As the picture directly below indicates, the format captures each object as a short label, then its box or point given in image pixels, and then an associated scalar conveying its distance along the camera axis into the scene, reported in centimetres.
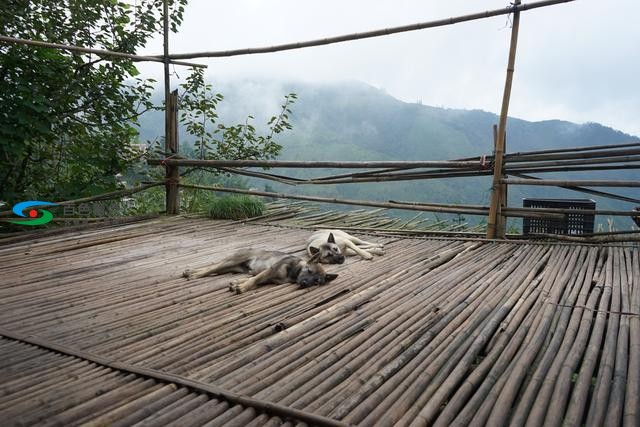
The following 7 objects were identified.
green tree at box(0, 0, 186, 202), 513
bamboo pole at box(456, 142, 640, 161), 396
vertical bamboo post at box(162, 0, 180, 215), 613
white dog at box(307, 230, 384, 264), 387
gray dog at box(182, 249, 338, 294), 312
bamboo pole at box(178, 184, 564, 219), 443
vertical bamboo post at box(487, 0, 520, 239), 425
